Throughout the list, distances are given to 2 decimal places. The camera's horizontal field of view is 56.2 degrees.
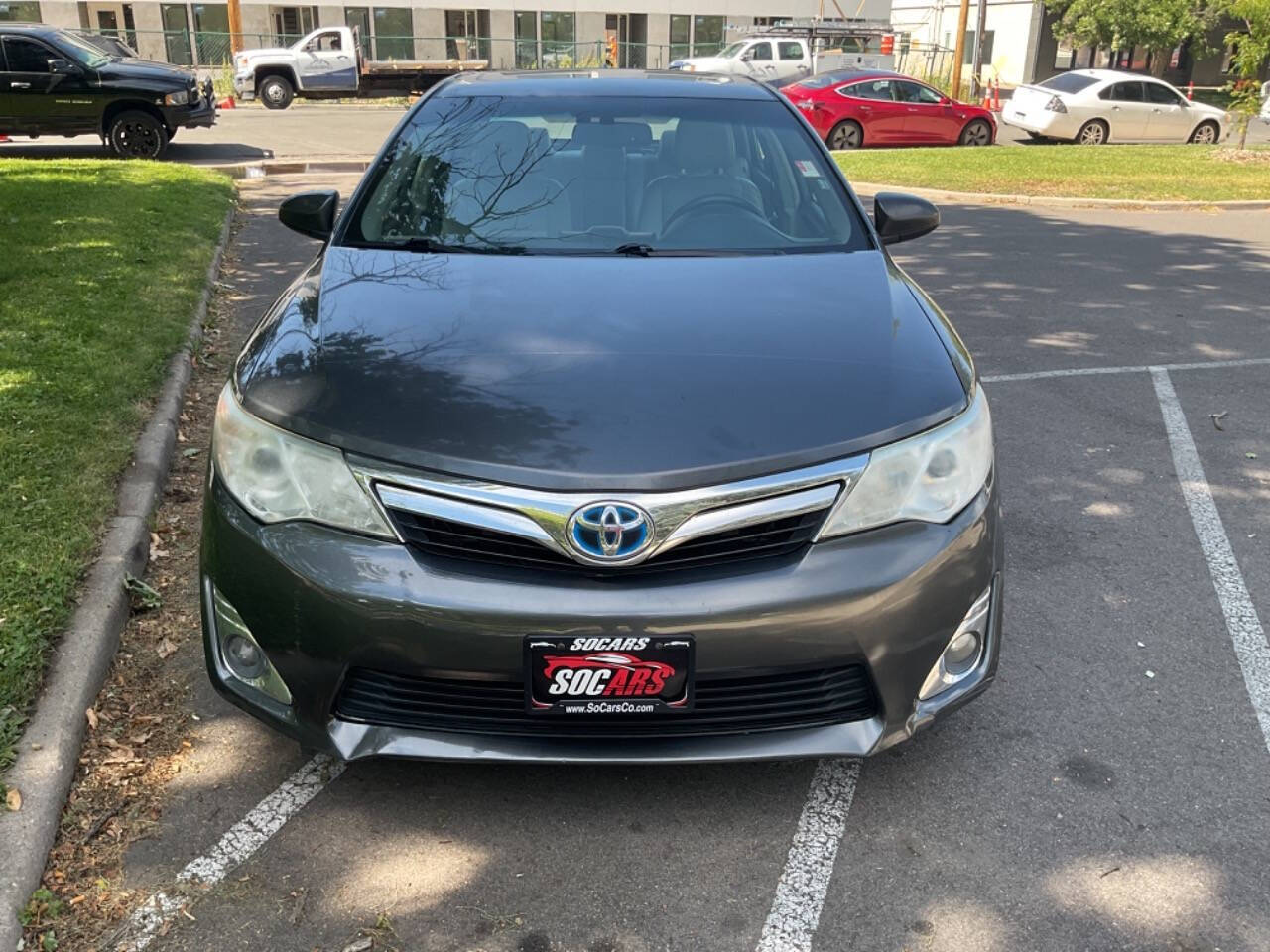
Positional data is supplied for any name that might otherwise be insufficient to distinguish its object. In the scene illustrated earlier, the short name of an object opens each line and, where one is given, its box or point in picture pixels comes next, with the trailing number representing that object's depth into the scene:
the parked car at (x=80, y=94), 15.03
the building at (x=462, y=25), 41.34
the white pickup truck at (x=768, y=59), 29.09
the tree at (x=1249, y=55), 17.66
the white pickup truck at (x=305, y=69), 26.78
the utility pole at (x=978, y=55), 33.50
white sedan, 22.33
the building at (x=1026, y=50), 46.91
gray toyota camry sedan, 2.48
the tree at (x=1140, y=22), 39.56
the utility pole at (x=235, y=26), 30.69
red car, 19.72
